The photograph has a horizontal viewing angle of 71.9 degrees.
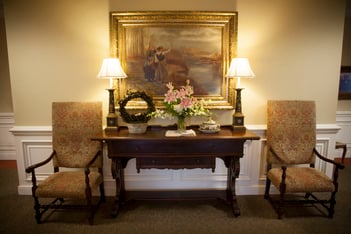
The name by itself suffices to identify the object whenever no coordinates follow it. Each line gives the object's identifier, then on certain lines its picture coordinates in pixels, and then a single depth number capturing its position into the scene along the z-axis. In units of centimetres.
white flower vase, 251
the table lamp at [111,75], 246
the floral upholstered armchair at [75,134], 267
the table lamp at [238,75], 249
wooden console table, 236
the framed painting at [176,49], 266
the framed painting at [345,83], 408
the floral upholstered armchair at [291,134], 273
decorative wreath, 250
